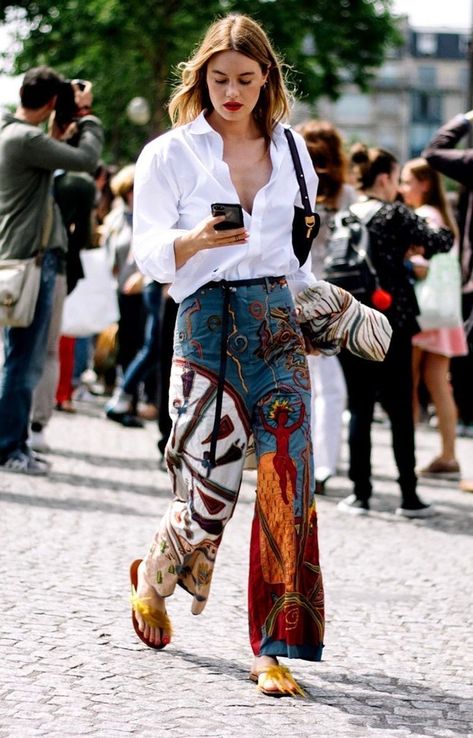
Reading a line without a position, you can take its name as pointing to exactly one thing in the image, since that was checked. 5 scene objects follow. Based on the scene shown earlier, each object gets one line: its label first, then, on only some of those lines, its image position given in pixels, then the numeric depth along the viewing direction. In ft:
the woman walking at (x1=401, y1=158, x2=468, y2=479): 57.16
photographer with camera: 47.62
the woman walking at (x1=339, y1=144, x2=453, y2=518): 45.82
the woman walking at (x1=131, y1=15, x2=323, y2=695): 24.88
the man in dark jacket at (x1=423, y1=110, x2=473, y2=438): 46.85
